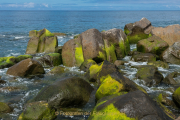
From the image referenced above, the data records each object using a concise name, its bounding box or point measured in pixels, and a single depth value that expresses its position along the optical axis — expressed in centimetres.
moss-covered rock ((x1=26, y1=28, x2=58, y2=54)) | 1714
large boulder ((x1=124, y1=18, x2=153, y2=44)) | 2238
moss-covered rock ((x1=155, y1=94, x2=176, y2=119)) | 718
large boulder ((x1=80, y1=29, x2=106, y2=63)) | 1279
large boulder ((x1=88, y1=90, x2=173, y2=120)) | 438
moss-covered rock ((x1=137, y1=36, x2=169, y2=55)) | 1478
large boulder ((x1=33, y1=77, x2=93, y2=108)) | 662
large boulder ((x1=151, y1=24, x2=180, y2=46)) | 1703
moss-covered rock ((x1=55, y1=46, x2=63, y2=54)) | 1523
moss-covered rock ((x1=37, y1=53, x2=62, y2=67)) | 1311
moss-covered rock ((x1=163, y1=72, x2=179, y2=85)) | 954
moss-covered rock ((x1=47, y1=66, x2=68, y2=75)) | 1146
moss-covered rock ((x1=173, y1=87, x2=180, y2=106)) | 695
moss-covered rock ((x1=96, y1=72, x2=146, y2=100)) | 683
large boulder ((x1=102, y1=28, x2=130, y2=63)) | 1383
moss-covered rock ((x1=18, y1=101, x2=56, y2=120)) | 562
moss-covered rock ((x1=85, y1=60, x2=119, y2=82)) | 913
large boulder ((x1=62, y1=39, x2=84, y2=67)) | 1312
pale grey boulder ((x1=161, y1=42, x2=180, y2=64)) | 1332
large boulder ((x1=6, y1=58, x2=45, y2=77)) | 1070
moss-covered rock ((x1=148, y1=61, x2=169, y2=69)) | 1240
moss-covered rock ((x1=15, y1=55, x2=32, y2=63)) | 1352
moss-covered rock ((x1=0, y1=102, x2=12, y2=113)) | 640
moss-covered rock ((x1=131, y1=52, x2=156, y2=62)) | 1374
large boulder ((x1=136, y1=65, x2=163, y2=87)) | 945
